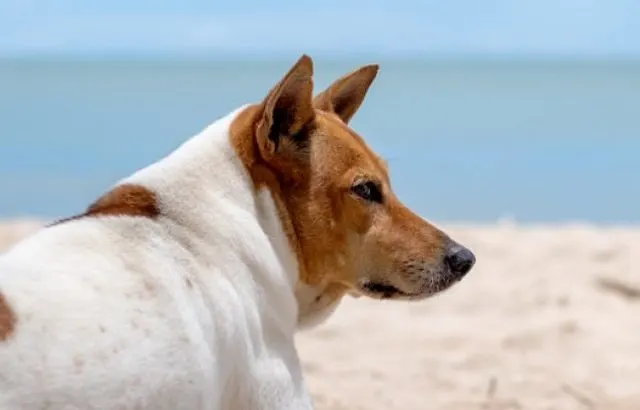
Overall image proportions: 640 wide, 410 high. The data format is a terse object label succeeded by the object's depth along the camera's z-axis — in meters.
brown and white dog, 5.61
